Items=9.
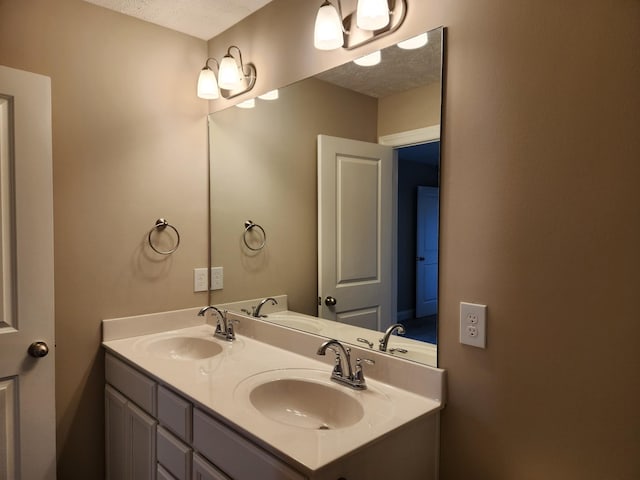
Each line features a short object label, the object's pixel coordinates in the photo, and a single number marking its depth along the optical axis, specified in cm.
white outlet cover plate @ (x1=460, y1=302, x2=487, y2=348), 117
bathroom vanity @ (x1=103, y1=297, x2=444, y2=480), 105
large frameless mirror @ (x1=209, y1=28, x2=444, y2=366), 134
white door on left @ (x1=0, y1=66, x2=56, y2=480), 151
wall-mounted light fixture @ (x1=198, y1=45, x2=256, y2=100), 195
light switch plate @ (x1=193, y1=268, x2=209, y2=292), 215
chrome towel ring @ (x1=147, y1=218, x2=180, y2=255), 200
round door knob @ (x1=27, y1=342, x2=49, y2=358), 157
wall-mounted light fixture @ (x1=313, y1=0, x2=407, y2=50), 134
